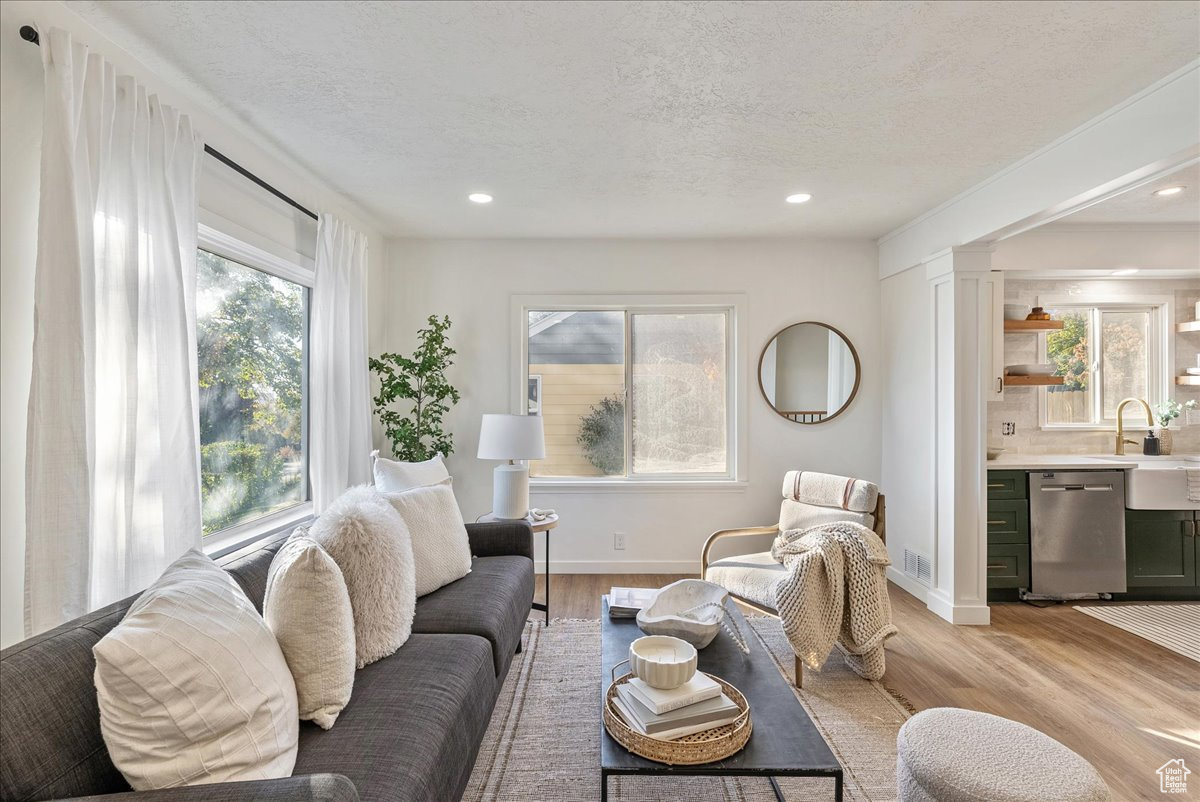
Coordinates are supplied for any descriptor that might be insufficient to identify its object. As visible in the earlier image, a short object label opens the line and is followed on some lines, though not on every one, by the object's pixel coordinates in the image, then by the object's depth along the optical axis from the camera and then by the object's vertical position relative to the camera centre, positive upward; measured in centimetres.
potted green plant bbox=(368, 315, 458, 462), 398 +5
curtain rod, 166 +103
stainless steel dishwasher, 376 -81
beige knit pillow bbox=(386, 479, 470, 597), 249 -59
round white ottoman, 144 -93
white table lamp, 348 -29
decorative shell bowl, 213 -80
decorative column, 351 -15
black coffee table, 150 -91
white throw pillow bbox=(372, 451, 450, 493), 305 -38
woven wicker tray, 152 -90
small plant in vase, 421 -10
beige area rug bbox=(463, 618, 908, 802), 201 -132
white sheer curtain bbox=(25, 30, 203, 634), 165 +18
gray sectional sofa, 106 -82
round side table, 336 -70
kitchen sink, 372 -54
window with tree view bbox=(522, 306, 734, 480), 459 +11
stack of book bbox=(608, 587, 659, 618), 242 -83
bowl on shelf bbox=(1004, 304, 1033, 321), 413 +65
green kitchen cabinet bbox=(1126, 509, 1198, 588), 379 -94
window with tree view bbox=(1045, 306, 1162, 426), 439 +29
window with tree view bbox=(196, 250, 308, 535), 261 +6
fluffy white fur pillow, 188 -55
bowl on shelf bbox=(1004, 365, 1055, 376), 406 +23
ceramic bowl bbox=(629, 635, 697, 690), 167 -76
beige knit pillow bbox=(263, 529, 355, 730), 152 -59
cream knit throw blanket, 271 -93
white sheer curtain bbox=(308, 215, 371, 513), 324 +22
